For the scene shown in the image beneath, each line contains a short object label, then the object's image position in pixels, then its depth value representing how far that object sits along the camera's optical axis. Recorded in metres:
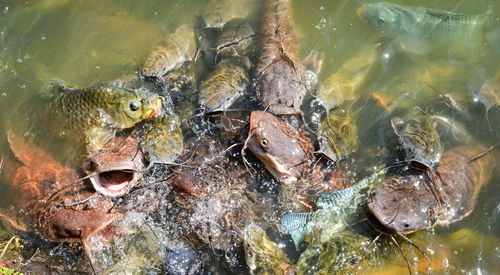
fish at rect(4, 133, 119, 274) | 3.26
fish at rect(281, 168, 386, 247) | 3.78
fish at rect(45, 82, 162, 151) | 3.89
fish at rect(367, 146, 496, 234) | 3.51
